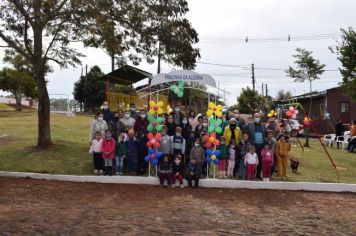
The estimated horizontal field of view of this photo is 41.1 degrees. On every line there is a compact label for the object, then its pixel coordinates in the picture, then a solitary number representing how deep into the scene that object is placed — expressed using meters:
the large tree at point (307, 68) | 29.98
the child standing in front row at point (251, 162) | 14.25
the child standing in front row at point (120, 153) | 14.48
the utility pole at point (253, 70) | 58.41
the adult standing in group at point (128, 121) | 15.13
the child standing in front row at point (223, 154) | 14.45
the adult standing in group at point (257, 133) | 14.53
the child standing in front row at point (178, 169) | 14.00
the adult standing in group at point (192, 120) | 14.96
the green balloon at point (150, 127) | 14.32
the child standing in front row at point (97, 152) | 14.59
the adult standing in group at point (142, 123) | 14.84
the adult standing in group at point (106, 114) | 15.38
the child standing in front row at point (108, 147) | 14.38
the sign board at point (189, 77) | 15.36
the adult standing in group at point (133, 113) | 15.43
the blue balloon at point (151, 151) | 14.23
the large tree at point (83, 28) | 17.08
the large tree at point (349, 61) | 24.71
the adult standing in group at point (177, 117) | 14.90
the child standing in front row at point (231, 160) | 14.50
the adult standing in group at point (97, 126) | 14.96
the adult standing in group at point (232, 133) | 14.55
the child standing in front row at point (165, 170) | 14.00
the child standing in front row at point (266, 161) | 14.16
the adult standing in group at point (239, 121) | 15.07
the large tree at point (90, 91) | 49.53
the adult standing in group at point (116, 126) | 15.03
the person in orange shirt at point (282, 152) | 14.64
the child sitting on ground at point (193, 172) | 13.96
